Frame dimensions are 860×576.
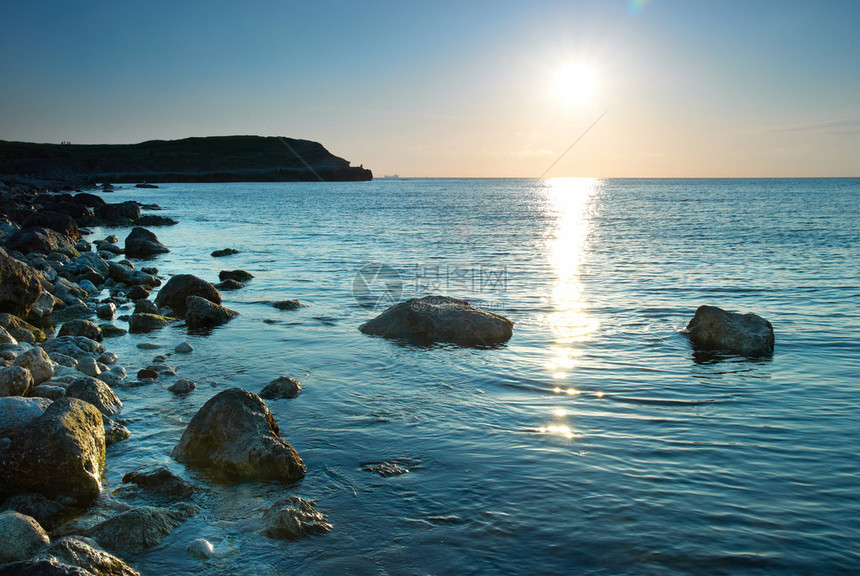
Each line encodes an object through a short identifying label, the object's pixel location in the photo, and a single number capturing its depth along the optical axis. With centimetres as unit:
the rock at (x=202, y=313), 1423
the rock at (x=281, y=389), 933
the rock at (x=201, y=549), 523
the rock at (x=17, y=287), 1299
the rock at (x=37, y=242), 2286
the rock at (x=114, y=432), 759
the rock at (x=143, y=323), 1364
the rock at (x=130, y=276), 1952
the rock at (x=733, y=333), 1162
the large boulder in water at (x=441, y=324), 1261
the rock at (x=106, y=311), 1485
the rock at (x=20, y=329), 1170
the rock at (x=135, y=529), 536
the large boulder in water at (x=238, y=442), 678
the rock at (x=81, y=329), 1218
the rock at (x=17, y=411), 679
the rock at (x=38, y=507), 585
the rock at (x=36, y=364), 888
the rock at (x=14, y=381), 809
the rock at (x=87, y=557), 448
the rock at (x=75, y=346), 1087
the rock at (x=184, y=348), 1193
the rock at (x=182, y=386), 949
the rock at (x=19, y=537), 479
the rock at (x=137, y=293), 1764
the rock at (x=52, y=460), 606
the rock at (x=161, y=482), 636
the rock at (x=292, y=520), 555
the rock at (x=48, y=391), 830
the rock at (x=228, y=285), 1919
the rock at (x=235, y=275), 2073
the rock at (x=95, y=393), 826
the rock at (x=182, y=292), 1603
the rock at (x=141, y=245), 2805
